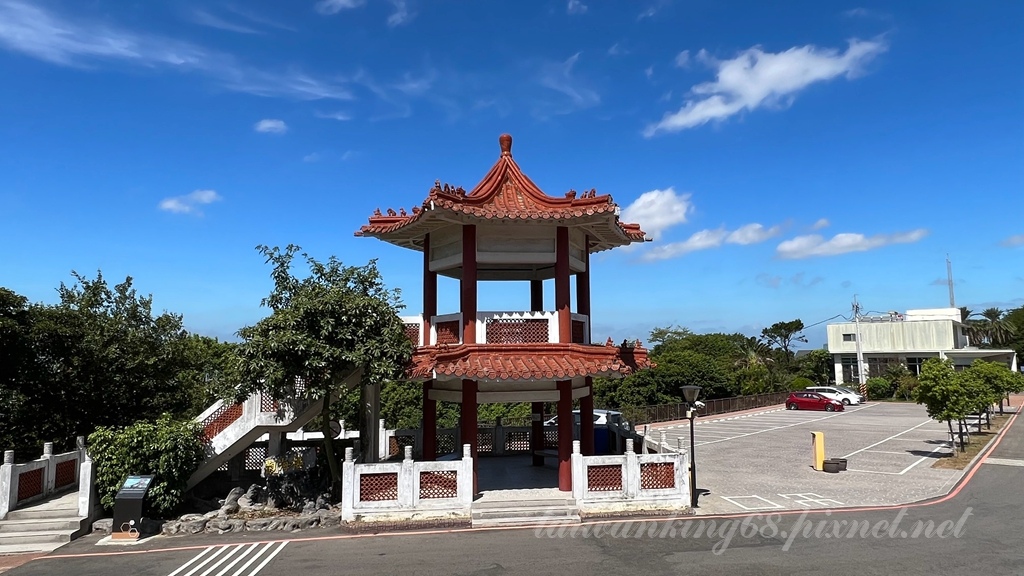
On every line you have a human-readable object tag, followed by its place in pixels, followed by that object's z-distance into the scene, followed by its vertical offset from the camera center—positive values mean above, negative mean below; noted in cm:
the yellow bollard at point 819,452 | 1883 -310
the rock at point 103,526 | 1230 -329
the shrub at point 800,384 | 4970 -245
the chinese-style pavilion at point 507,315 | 1236 +100
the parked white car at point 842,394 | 4267 -293
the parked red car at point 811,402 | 4056 -331
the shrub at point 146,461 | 1268 -202
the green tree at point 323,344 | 1197 +40
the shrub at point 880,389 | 4934 -296
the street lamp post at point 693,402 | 1321 -102
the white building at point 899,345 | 5331 +78
